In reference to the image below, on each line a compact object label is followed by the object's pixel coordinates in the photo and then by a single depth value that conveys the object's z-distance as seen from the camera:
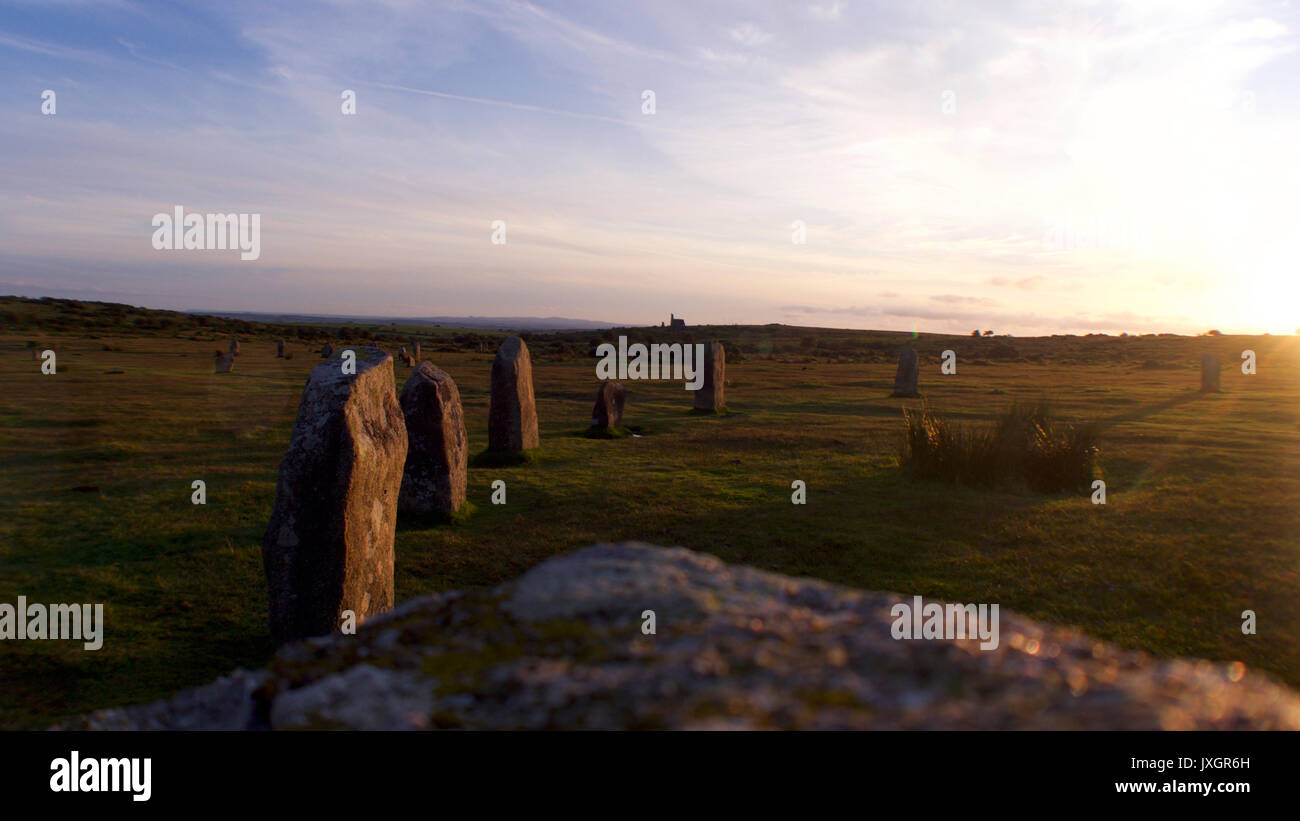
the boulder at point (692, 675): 1.45
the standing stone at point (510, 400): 15.99
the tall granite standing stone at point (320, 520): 6.91
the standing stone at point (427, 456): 11.73
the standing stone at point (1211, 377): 32.14
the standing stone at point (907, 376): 30.50
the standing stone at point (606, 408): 19.89
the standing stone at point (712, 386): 24.73
